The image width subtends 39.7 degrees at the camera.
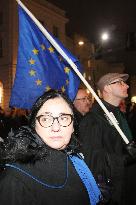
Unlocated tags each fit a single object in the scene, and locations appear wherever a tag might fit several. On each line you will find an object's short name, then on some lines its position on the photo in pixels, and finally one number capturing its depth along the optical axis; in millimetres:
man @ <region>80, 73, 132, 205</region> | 2073
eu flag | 2279
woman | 1185
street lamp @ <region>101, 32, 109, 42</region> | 8574
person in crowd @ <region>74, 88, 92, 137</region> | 3834
